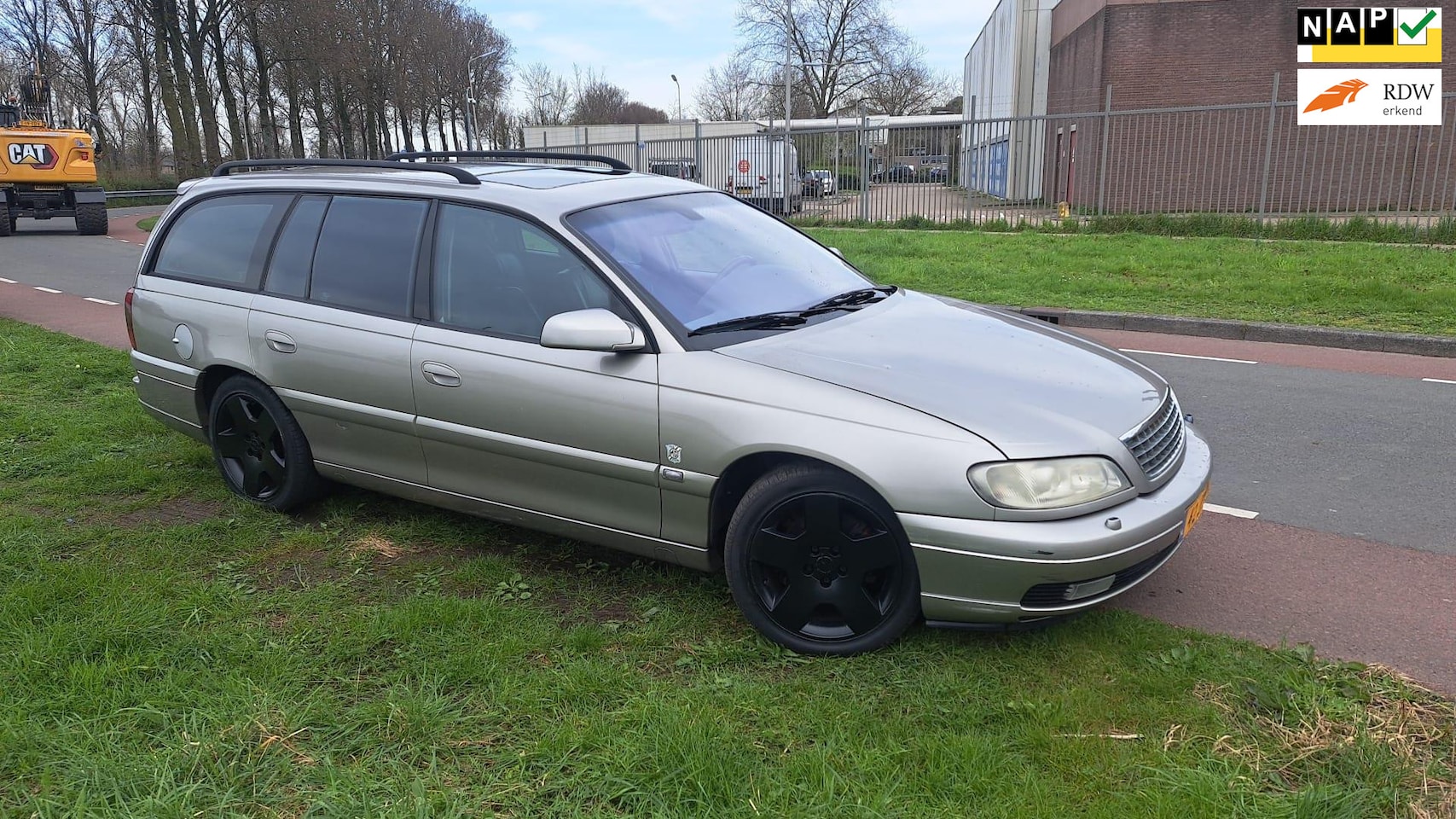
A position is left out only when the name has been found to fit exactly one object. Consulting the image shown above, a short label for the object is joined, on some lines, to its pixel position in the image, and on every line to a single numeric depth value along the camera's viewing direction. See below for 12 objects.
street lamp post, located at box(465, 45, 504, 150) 53.16
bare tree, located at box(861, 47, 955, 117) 61.38
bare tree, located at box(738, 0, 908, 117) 60.19
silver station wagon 3.12
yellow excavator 22.55
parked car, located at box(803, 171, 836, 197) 20.14
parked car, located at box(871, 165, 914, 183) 19.16
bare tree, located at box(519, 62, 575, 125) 75.50
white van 21.02
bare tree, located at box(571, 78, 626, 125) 75.81
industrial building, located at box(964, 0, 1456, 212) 16.09
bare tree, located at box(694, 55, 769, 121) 63.72
